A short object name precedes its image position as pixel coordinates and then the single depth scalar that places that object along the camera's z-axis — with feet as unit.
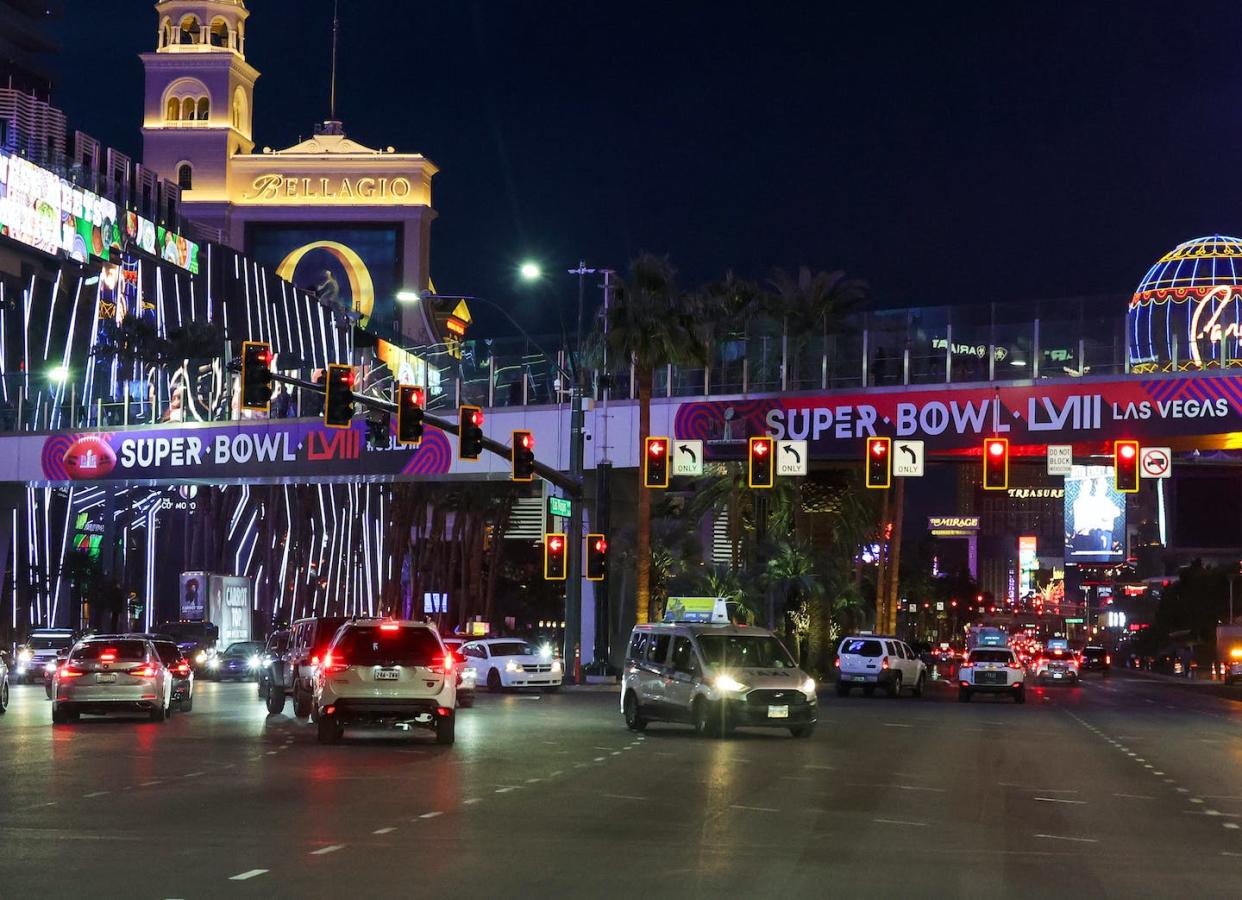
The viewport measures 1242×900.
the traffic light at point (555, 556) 160.25
